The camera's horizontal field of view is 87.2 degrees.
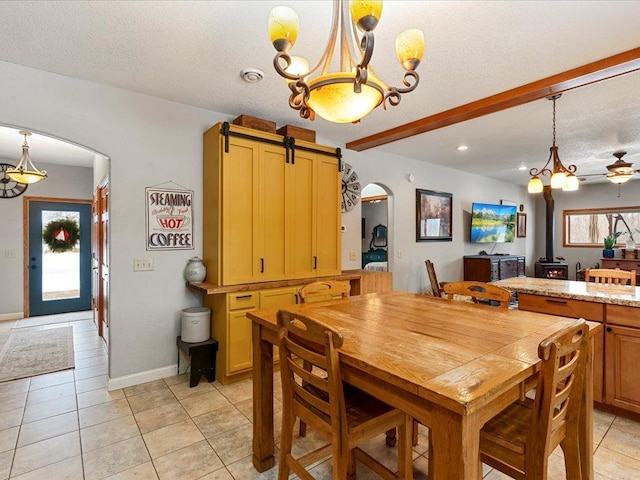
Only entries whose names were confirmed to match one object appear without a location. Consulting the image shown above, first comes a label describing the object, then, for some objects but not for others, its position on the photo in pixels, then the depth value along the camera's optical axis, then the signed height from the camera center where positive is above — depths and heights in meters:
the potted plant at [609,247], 7.28 -0.22
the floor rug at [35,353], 3.37 -1.29
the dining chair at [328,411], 1.34 -0.79
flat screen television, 6.57 +0.31
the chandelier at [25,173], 4.46 +0.91
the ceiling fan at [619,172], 4.43 +0.86
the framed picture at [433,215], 5.61 +0.39
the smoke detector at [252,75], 2.58 +1.30
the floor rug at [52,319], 5.11 -1.27
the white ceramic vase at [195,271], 3.18 -0.30
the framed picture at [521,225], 8.06 +0.30
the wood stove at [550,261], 7.46 -0.56
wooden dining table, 1.01 -0.45
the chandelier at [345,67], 1.29 +0.75
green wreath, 5.74 +0.10
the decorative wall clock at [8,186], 5.31 +0.88
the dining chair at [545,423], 1.18 -0.77
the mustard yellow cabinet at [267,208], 3.08 +0.31
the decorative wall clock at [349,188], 4.51 +0.69
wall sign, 3.12 +0.20
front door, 5.62 -0.29
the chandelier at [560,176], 3.09 +0.57
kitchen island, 2.37 -0.70
